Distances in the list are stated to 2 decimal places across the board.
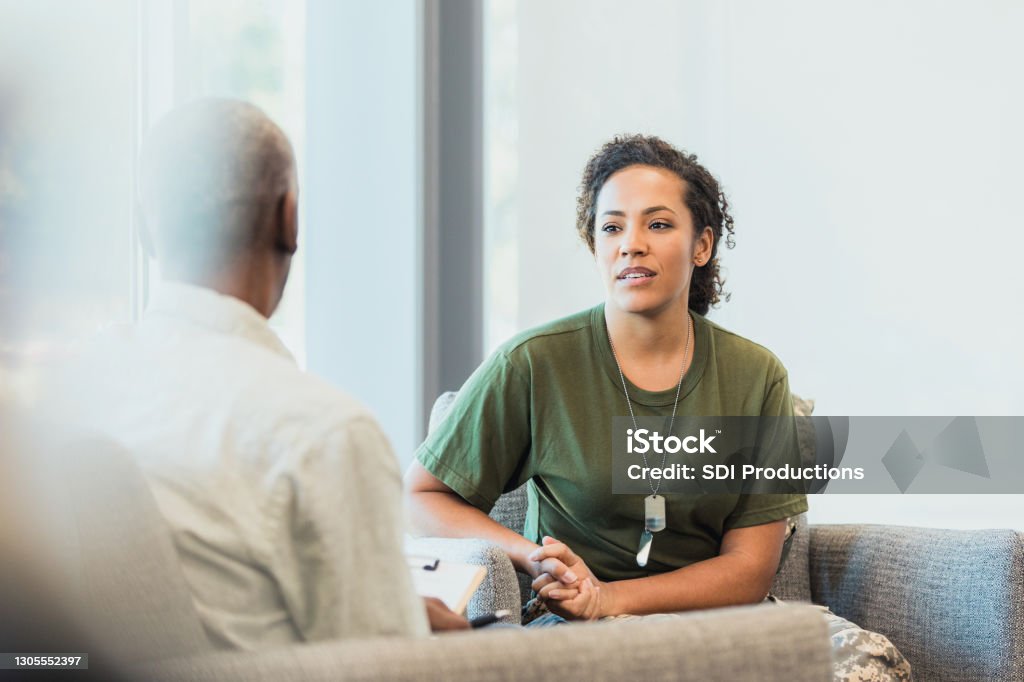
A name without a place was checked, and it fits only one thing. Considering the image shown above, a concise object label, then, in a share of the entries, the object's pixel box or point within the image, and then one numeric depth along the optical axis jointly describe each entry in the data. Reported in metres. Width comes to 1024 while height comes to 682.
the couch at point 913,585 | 5.45
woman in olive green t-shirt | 5.51
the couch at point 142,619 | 4.32
